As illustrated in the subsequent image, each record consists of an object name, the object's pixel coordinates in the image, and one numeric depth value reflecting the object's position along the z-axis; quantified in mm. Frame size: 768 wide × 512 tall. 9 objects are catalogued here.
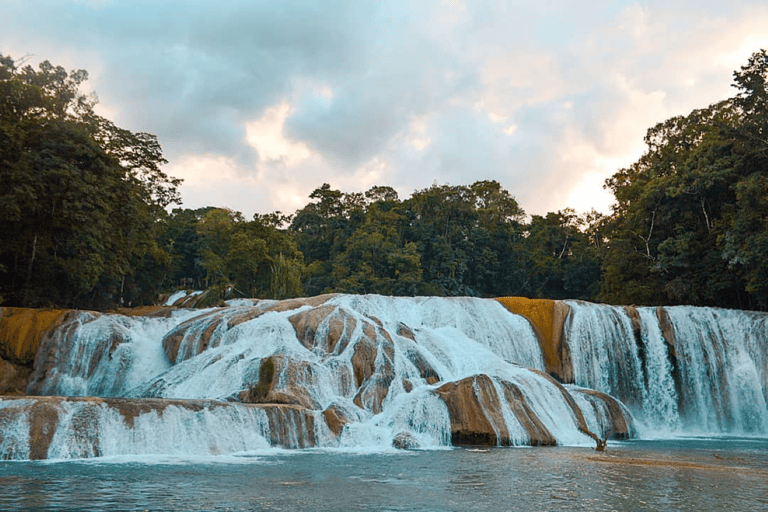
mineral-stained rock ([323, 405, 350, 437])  17531
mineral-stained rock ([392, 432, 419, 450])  17434
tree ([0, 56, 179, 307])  25359
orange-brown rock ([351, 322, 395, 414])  19703
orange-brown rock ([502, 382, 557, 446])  18781
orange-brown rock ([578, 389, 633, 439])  21156
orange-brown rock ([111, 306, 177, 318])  28453
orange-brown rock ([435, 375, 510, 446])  18359
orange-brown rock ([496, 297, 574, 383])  27078
